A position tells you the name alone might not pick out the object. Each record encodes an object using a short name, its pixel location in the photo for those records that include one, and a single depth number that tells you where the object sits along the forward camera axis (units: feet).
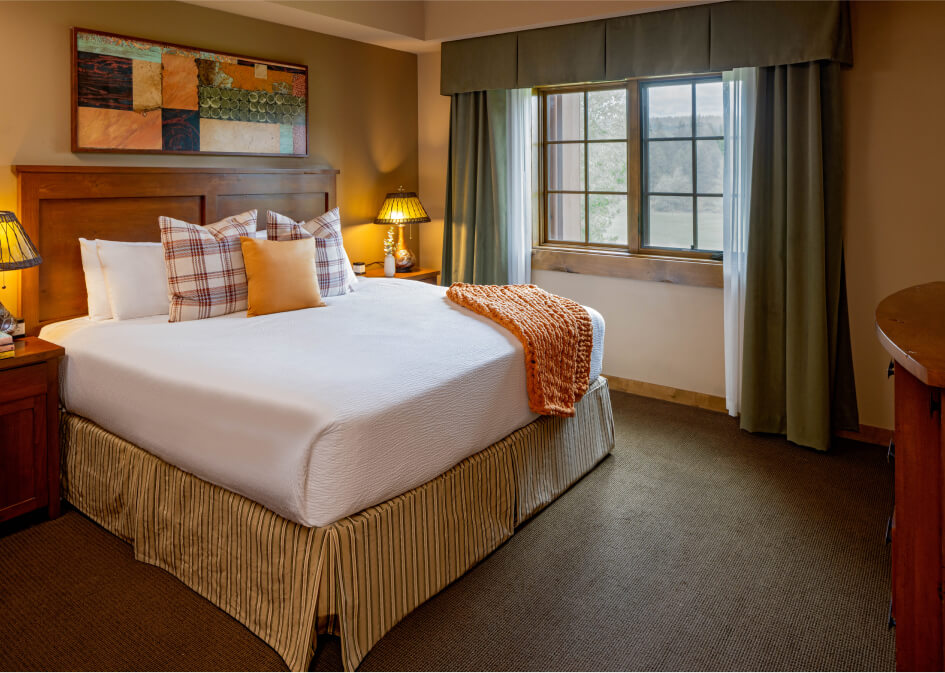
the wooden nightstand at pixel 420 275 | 15.25
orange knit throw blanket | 8.96
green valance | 10.81
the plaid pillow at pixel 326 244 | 11.34
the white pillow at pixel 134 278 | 9.99
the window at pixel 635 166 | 13.26
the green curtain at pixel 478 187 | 15.12
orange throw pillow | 10.39
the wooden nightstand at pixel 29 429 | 8.47
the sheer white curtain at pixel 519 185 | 14.88
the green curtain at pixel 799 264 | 11.07
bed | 6.43
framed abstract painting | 10.63
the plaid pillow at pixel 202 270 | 10.00
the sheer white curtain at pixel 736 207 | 11.82
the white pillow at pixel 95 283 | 10.08
